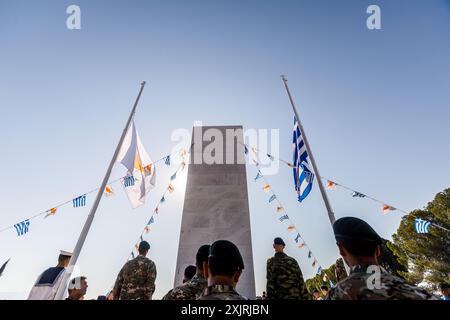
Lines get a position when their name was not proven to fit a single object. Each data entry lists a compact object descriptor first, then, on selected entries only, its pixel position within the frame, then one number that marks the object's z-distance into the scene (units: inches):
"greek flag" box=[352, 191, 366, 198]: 342.3
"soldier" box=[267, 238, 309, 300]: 142.9
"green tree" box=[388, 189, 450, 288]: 924.0
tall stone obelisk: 340.8
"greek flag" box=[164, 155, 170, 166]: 424.8
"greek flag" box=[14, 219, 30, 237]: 299.9
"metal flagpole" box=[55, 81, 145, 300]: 170.3
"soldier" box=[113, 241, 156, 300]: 163.8
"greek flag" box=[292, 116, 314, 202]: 293.0
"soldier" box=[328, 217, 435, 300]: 57.8
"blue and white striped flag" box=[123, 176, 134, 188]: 311.9
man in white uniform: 151.6
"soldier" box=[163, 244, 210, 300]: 120.1
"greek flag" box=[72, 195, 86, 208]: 314.3
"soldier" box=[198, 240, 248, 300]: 68.3
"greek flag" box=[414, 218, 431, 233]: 298.2
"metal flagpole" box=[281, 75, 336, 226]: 248.0
